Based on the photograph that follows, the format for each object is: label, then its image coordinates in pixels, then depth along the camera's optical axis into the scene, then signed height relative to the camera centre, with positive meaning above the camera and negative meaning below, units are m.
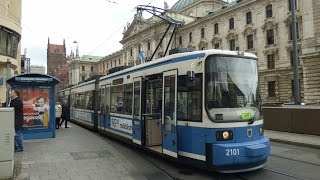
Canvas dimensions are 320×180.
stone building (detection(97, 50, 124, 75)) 105.20 +13.73
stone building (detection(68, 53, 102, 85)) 123.25 +12.82
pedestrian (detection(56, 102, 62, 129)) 20.50 -0.51
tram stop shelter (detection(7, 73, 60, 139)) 14.73 +0.13
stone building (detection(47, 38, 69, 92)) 121.19 +15.51
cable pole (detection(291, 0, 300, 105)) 18.41 +2.33
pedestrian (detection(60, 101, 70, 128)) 21.73 -0.43
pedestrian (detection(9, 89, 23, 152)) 11.70 -0.51
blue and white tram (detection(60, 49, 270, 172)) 8.18 -0.15
